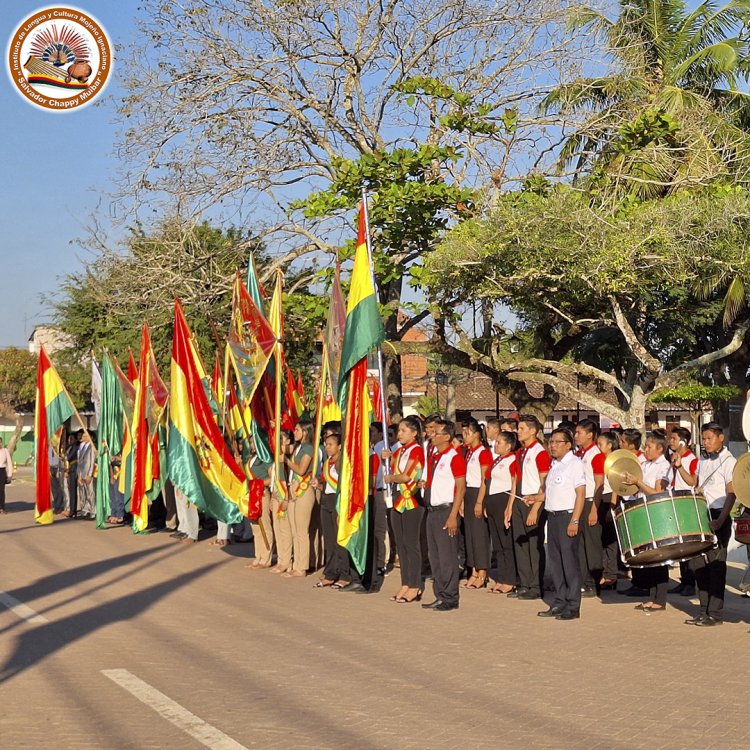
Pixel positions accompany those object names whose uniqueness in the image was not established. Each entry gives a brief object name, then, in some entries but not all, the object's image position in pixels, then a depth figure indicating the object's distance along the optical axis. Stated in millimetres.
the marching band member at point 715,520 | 10297
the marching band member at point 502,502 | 12713
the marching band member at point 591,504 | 11781
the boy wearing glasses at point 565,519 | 10688
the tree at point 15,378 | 66312
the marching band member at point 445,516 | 11492
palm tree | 20547
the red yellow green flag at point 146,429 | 18859
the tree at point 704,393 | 32344
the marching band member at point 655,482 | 11203
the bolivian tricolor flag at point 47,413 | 22125
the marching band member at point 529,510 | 11977
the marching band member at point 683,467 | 11336
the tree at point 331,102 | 21016
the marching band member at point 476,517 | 13070
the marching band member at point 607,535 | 12938
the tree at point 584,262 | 18531
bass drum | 9641
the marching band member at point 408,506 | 12031
